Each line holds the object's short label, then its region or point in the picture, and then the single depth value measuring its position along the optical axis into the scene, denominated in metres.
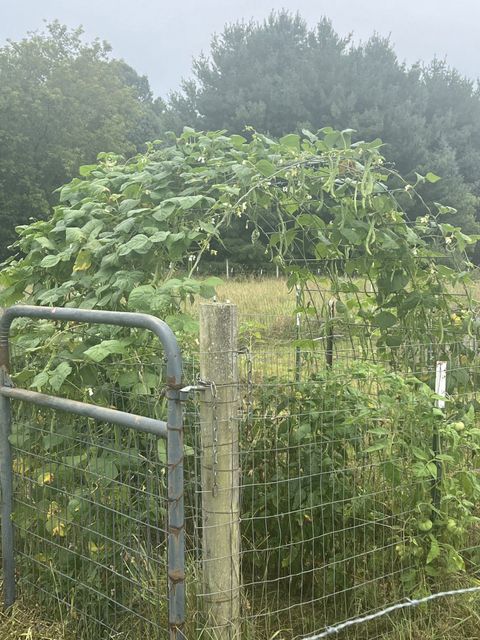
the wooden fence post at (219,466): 2.43
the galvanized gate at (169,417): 2.20
